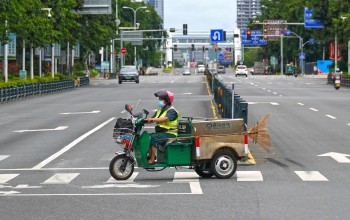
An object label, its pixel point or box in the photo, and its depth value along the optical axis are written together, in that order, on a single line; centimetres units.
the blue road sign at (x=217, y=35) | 13475
